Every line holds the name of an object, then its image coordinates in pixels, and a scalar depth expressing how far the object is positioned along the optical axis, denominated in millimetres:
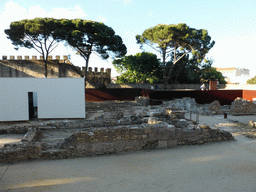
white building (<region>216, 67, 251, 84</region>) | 67931
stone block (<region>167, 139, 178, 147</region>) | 6312
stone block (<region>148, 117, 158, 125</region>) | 7797
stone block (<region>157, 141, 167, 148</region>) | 6230
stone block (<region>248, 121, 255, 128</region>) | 9175
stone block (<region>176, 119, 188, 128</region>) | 7570
